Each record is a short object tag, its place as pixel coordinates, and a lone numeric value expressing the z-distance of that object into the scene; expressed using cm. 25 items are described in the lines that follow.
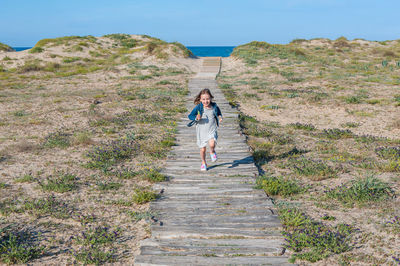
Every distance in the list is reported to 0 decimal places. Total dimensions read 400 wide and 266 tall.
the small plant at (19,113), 1402
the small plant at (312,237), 472
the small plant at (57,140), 998
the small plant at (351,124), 1260
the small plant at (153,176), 729
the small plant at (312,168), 757
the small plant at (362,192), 637
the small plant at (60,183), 696
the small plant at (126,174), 772
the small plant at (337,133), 1103
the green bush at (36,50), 3602
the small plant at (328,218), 573
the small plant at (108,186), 712
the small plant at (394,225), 529
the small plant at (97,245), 469
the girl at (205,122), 739
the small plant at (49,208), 598
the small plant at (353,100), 1652
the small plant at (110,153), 848
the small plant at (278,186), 664
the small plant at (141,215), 571
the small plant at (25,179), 739
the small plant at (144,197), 638
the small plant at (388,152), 878
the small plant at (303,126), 1216
